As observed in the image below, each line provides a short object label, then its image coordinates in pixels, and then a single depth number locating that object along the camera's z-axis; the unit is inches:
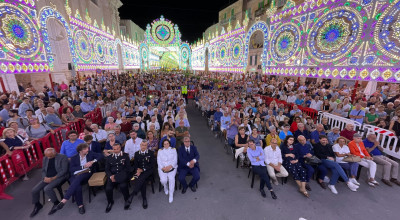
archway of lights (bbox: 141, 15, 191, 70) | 1333.7
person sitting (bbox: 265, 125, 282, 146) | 203.5
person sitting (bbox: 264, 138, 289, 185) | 171.3
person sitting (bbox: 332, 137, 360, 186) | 176.7
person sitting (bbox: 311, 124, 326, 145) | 208.1
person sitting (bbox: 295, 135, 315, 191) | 173.9
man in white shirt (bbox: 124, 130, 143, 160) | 184.4
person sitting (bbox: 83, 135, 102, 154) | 170.8
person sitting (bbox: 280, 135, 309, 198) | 164.9
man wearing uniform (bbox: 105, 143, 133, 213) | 147.3
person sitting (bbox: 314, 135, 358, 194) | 168.6
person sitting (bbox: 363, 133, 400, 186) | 175.9
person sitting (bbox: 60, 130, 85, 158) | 164.7
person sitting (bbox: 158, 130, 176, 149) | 201.1
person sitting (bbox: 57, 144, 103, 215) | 142.4
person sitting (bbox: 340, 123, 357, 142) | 205.0
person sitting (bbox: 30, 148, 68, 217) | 139.1
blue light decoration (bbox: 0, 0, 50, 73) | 319.1
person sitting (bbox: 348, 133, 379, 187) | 173.6
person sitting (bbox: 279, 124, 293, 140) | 208.8
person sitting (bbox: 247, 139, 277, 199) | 162.8
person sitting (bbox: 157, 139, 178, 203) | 159.6
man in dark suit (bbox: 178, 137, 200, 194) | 166.9
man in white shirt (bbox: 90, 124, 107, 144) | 201.2
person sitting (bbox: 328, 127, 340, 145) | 202.3
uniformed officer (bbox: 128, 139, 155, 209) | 153.8
